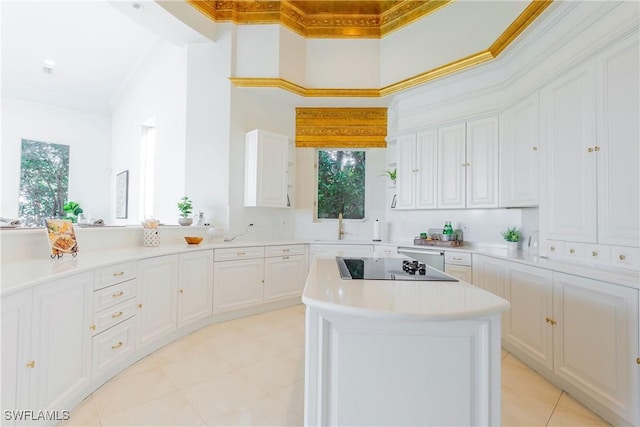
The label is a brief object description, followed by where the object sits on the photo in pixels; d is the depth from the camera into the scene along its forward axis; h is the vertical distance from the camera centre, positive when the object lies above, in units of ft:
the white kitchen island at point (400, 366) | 3.62 -1.87
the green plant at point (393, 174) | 14.22 +2.15
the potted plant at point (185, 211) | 11.71 +0.19
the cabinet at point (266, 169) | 12.82 +2.14
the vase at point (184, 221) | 11.69 -0.21
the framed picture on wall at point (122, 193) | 18.45 +1.43
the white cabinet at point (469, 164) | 10.81 +2.13
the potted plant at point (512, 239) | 10.14 -0.68
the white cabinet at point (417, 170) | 12.54 +2.14
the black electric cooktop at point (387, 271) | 5.03 -1.01
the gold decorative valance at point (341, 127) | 14.78 +4.58
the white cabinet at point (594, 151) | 5.82 +1.57
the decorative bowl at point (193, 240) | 10.85 -0.90
